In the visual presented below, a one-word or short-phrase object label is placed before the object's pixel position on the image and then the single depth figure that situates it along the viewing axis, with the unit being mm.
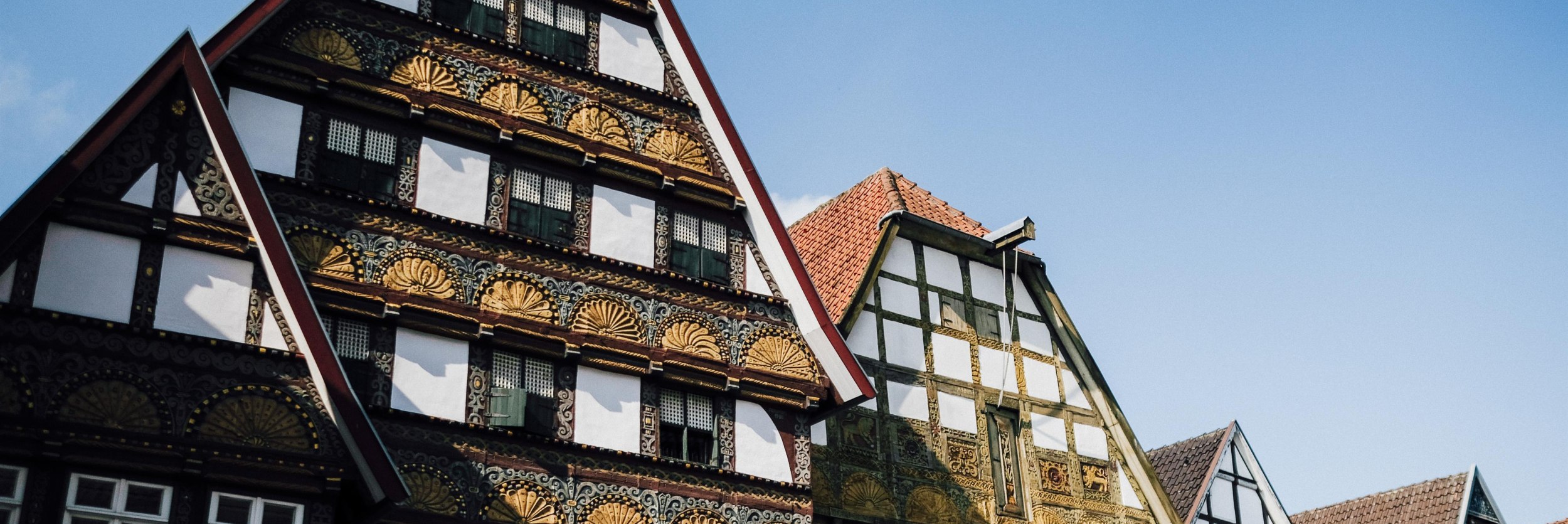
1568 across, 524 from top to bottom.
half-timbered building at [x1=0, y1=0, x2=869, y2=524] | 12992
